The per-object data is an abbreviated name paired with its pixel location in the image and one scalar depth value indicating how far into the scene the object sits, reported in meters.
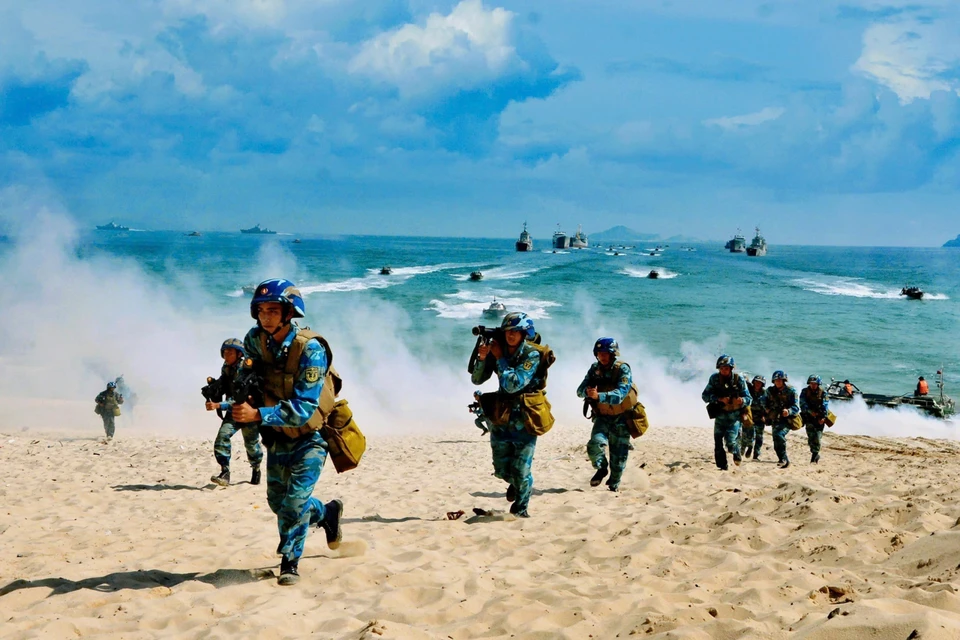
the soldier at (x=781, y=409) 14.12
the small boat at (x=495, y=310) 56.69
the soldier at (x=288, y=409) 5.13
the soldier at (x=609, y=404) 9.09
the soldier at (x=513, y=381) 7.35
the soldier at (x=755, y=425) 14.74
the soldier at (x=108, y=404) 16.17
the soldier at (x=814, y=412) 14.71
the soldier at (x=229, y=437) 9.68
